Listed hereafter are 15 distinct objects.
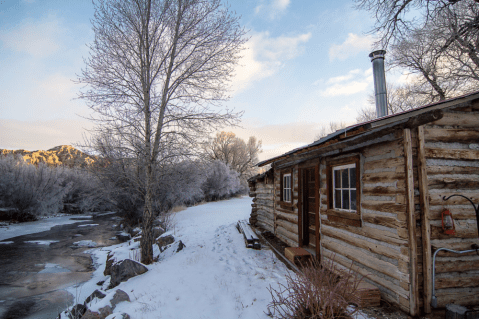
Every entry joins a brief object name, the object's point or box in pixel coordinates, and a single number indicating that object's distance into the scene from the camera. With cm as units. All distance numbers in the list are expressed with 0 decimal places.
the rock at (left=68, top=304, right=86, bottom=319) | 516
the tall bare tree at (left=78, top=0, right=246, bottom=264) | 791
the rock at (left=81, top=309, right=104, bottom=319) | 460
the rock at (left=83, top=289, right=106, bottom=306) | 585
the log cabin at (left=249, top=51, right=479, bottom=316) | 359
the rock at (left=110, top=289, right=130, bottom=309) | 503
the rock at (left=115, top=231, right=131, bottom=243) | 1359
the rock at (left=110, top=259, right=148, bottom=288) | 657
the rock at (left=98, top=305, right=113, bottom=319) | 462
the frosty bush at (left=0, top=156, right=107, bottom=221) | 1866
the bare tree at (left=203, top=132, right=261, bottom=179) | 3794
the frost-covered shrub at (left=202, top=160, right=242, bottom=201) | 2880
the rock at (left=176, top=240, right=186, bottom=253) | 886
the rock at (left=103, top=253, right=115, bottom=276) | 825
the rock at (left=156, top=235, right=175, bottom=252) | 1020
